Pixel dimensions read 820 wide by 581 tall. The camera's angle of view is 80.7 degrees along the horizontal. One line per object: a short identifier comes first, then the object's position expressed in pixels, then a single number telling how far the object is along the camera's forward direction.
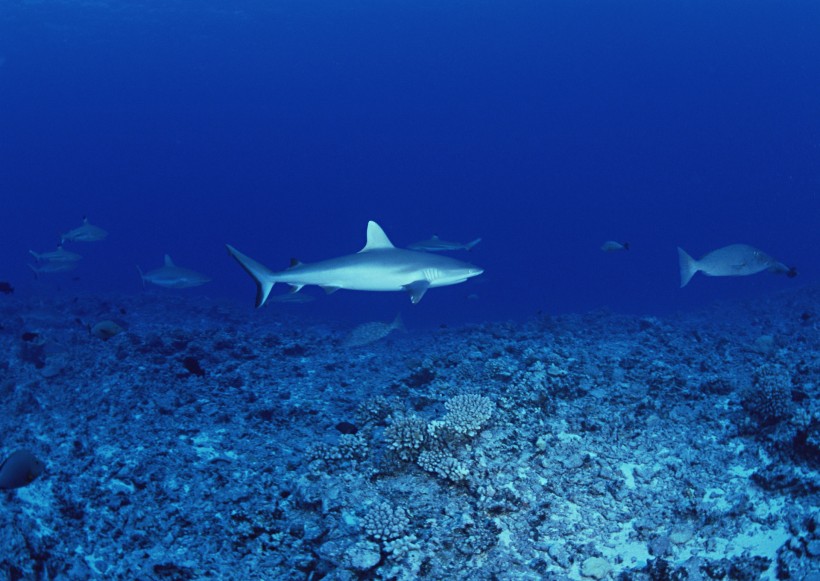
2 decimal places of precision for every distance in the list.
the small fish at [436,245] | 13.19
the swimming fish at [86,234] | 14.26
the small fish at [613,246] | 14.30
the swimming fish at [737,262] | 8.31
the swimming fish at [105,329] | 9.11
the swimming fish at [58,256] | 14.85
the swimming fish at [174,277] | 13.19
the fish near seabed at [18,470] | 4.38
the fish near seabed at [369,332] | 10.48
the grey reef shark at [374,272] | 7.16
